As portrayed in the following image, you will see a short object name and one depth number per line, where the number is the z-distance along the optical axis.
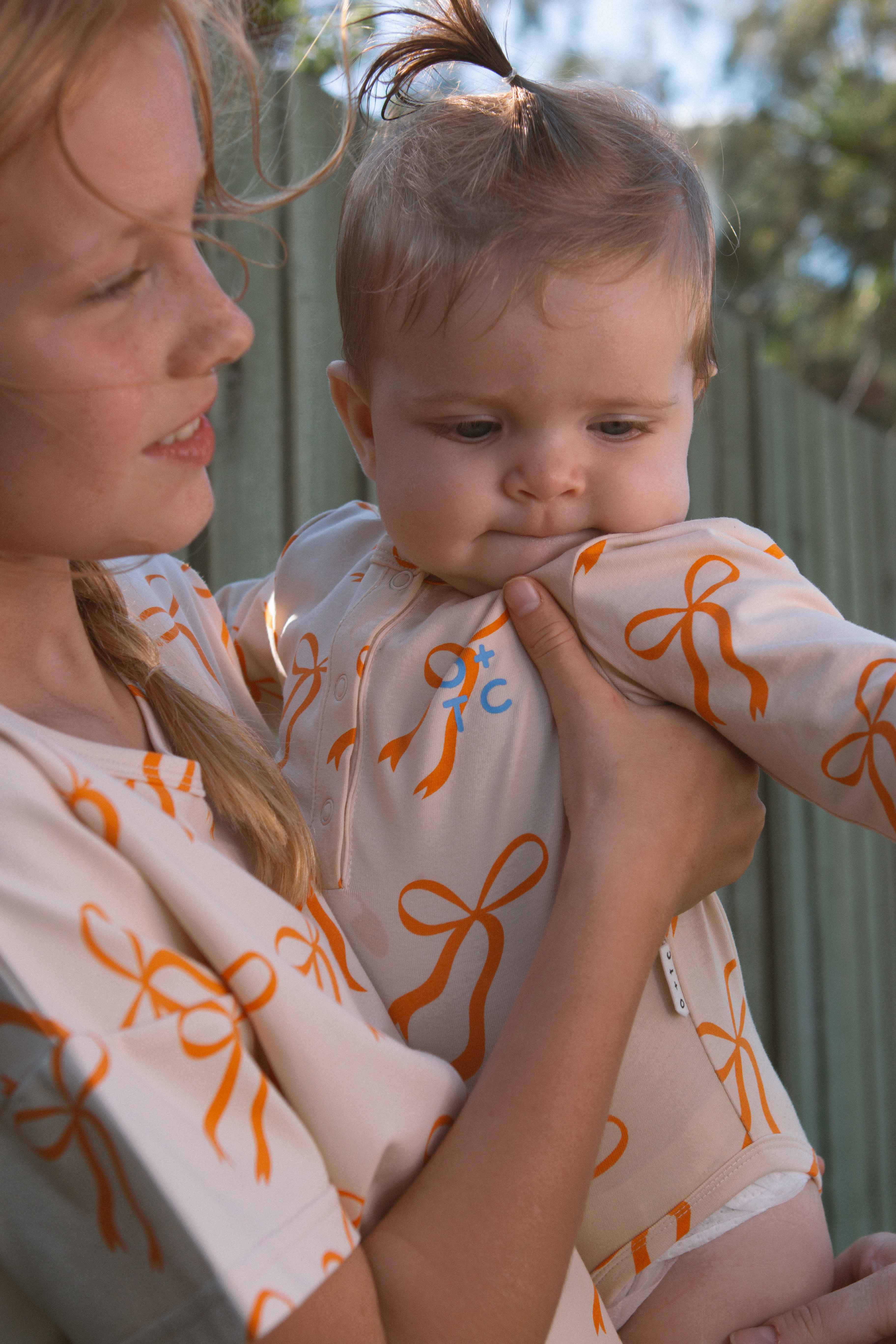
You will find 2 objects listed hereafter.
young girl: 0.69
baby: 0.80
